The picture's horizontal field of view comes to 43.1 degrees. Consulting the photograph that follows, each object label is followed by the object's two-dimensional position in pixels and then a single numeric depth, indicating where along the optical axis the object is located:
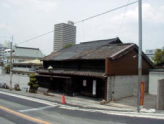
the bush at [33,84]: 30.34
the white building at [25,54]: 72.88
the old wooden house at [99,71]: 22.62
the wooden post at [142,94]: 16.91
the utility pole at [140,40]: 16.29
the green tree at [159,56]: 36.69
